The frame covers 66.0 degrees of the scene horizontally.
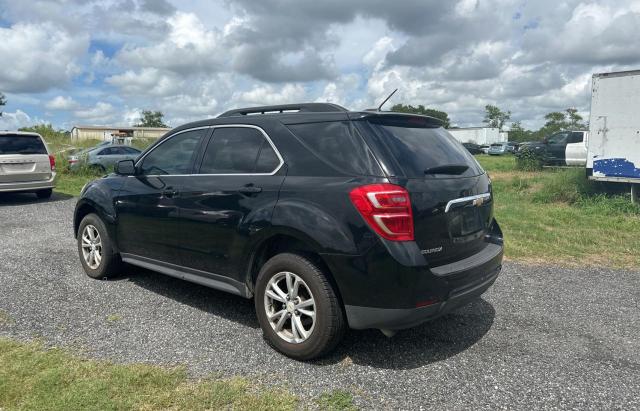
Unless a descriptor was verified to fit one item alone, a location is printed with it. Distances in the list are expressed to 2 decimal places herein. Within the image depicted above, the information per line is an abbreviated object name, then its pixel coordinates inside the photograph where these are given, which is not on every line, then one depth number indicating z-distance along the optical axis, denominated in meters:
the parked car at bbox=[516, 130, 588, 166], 18.95
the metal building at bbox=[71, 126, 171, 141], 68.65
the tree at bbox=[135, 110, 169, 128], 104.44
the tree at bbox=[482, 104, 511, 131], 92.94
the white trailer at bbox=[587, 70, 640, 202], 10.35
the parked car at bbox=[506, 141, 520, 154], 48.94
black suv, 3.12
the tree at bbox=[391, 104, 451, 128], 88.55
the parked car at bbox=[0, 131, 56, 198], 10.94
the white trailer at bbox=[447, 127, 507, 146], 62.59
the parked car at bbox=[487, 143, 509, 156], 48.84
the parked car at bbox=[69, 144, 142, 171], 18.38
